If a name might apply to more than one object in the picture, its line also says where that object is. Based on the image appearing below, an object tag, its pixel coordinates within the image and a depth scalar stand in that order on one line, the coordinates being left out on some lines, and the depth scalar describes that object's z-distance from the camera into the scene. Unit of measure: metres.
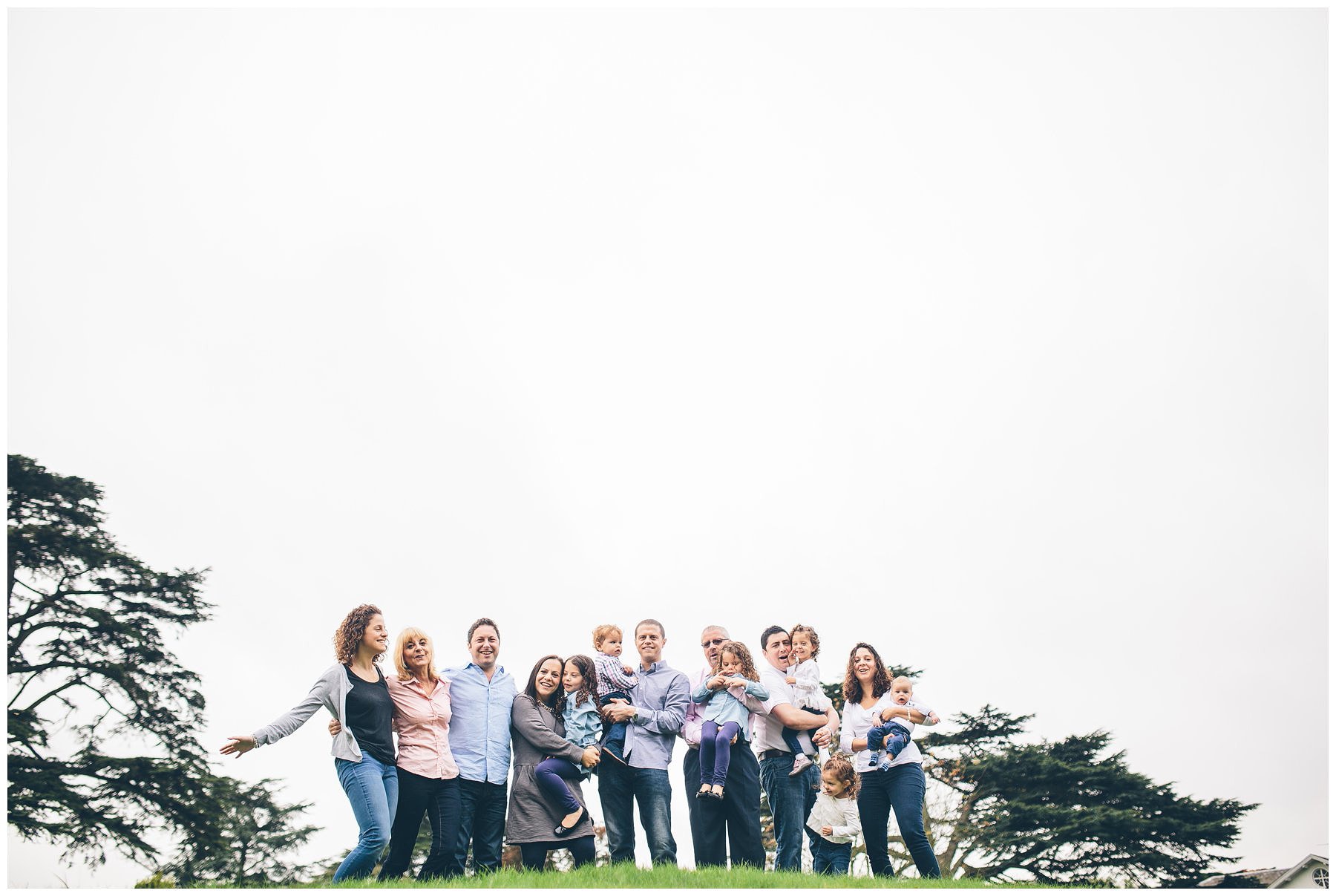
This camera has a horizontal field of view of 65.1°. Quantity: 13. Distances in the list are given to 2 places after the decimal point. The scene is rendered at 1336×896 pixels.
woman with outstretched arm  7.71
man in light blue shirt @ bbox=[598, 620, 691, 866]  8.95
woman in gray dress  8.69
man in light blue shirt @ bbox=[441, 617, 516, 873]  8.62
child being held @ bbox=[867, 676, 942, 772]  8.94
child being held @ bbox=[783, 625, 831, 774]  9.44
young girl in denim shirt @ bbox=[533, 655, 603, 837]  8.68
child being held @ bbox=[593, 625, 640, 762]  9.06
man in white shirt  9.26
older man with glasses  8.98
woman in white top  8.97
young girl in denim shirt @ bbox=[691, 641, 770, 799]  8.90
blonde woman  8.27
